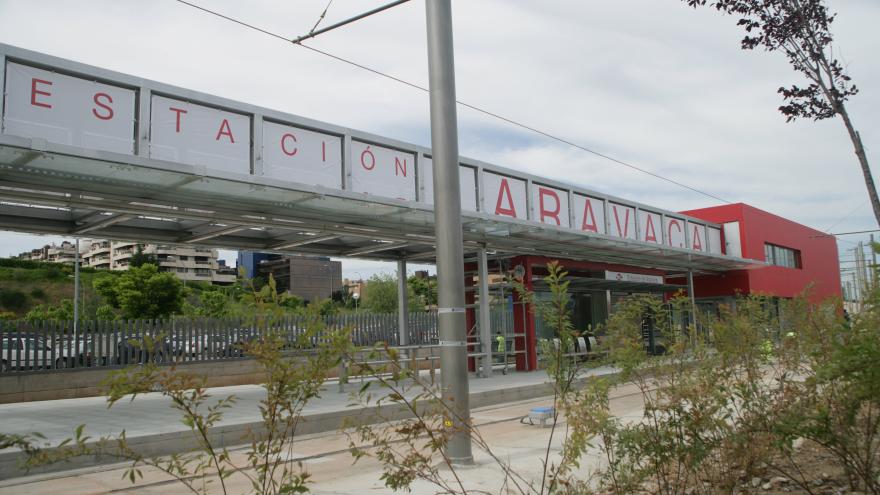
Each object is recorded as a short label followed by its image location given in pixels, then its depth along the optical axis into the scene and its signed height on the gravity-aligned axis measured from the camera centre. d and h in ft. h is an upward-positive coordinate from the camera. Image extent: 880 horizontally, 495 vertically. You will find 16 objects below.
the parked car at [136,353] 47.83 -1.45
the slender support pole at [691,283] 80.48 +3.52
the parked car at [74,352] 44.96 -1.14
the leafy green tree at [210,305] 169.77 +6.16
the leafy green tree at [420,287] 222.50 +11.62
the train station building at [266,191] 28.76 +6.84
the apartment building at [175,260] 382.01 +40.15
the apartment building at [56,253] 412.77 +50.51
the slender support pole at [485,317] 54.65 +0.26
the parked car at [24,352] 42.06 -1.01
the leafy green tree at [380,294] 237.25 +10.52
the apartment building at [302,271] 364.17 +29.89
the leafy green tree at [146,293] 159.02 +8.89
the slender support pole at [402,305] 60.18 +1.57
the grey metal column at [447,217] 21.38 +3.29
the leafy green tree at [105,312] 171.63 +5.29
